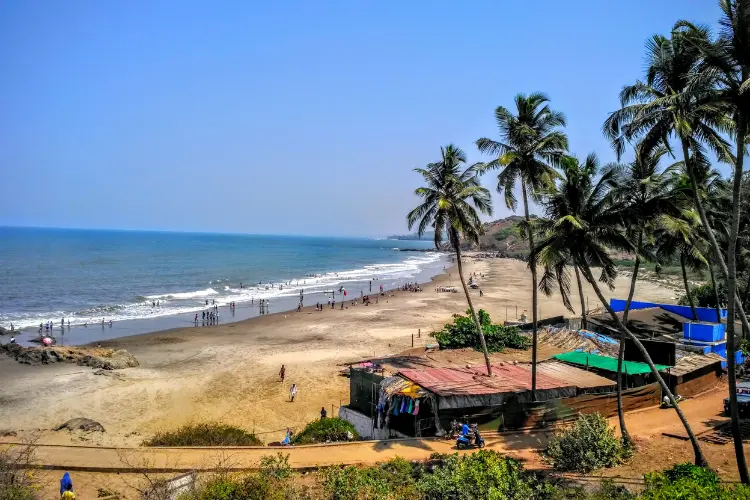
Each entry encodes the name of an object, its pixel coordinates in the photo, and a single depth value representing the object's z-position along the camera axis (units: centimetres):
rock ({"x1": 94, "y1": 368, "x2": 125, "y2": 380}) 2648
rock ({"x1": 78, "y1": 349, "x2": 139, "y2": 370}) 2817
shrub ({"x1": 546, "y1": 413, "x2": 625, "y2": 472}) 1329
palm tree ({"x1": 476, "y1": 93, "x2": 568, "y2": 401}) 1716
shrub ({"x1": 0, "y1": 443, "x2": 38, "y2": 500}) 1032
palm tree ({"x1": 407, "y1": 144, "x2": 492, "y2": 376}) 1956
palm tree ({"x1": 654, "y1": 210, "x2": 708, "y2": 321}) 1906
